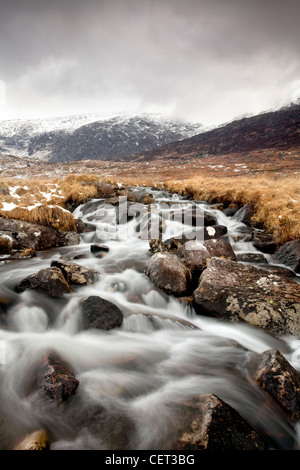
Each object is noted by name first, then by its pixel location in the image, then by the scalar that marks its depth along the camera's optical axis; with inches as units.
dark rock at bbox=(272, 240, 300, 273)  304.3
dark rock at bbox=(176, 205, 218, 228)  495.8
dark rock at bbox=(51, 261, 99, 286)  281.6
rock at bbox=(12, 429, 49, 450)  109.9
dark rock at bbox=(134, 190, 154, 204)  722.2
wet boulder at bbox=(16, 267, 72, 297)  249.0
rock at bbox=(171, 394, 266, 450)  103.3
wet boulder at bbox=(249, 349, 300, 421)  129.6
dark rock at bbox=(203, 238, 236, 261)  331.3
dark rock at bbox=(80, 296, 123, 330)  219.0
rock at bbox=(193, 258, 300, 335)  207.3
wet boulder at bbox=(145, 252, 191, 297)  269.7
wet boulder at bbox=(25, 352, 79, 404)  136.5
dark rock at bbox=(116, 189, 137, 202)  715.5
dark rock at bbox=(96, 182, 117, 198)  769.6
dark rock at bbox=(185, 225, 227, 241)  420.8
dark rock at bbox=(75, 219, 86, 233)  496.7
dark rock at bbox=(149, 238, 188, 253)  382.9
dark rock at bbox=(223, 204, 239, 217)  568.7
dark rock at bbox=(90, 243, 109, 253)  400.2
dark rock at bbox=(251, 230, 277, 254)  375.6
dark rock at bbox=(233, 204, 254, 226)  503.5
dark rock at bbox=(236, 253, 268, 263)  340.2
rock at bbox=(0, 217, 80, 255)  381.1
